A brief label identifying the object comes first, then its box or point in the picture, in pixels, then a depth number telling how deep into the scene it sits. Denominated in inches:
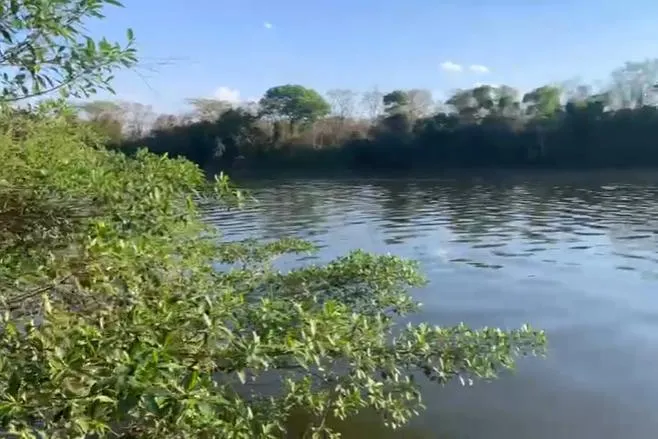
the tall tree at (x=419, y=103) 1993.1
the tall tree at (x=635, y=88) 1825.8
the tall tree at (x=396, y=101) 2002.3
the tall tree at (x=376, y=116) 2043.7
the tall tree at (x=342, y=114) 2105.1
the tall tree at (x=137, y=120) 1691.6
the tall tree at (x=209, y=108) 1958.7
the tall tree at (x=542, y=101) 1854.1
